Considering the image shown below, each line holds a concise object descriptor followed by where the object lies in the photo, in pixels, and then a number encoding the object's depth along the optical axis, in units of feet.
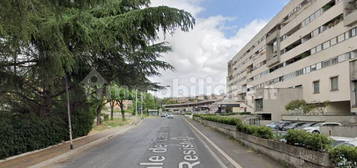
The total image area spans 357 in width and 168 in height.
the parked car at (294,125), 128.19
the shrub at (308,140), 26.96
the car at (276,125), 139.23
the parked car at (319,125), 108.58
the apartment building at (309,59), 143.23
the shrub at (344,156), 22.35
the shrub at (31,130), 45.29
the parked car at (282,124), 132.34
